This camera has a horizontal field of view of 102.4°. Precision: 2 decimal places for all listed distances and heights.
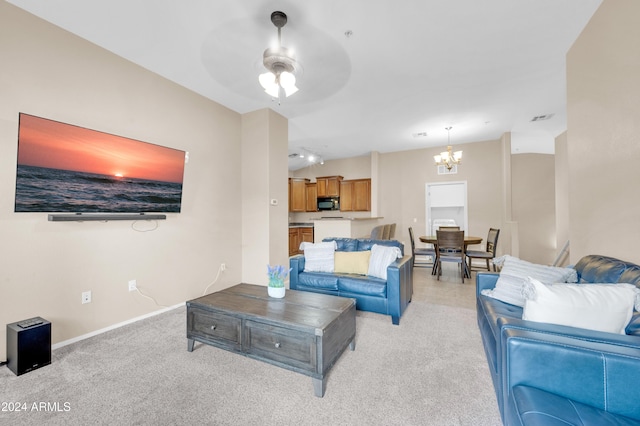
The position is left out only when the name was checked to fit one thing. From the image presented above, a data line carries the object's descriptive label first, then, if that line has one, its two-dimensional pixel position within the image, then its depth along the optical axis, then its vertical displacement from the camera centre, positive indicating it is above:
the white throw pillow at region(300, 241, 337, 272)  3.46 -0.55
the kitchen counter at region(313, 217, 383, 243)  5.08 -0.22
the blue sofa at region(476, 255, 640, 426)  1.00 -0.66
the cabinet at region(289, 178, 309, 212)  7.93 +0.70
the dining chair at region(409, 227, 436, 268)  4.99 -0.67
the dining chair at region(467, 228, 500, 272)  4.62 -0.62
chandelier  5.04 +1.20
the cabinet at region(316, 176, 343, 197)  7.50 +0.92
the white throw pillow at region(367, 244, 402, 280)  3.08 -0.51
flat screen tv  2.20 +0.44
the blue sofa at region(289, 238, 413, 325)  2.83 -0.81
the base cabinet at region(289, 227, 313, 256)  7.03 -0.58
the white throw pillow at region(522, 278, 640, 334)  1.31 -0.45
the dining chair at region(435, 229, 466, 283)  4.43 -0.53
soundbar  2.33 -0.02
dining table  4.67 -0.44
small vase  2.35 -0.69
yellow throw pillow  3.33 -0.59
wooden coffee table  1.77 -0.85
